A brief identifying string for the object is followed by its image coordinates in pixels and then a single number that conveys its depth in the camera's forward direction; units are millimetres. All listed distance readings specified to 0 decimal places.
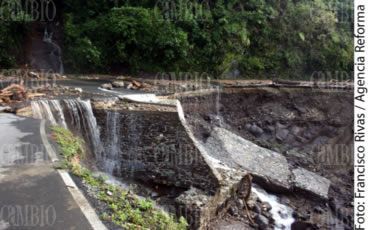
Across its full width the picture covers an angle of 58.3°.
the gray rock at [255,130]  14953
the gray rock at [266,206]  9994
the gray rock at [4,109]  8895
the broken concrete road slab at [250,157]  11227
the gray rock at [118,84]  13938
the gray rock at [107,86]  13164
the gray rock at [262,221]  9016
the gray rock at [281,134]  15320
